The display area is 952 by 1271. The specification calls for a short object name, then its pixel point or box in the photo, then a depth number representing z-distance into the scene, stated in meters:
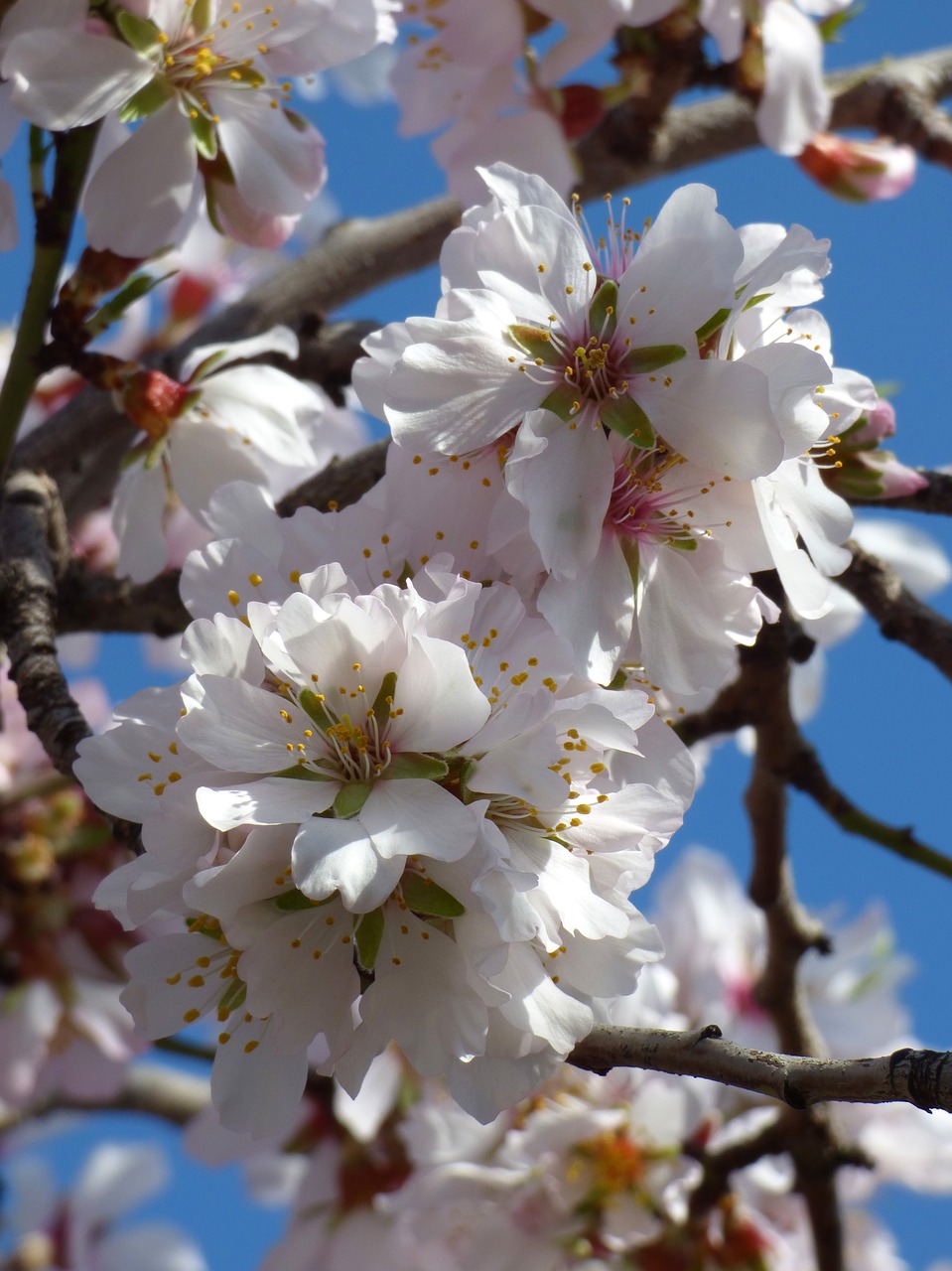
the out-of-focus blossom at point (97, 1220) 2.29
